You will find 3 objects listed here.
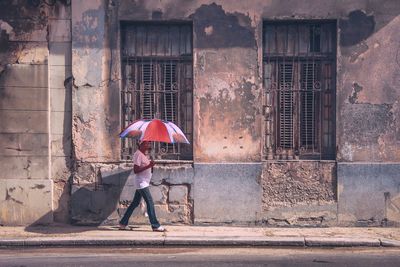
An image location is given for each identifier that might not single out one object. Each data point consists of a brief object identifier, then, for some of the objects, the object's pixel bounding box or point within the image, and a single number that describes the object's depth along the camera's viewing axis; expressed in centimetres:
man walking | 962
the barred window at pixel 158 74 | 1048
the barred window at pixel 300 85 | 1042
